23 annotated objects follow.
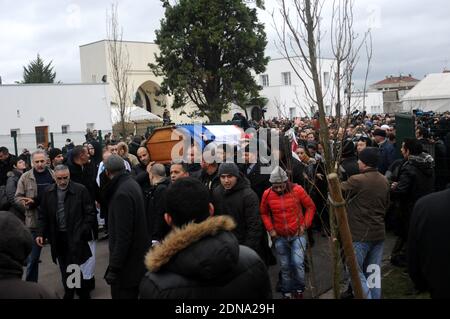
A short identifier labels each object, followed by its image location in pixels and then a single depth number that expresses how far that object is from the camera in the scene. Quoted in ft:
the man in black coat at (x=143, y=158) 26.50
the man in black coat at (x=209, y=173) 22.59
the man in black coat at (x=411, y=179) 22.97
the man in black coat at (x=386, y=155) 31.81
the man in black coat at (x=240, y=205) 19.02
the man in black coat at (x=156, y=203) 19.12
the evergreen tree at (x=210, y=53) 98.99
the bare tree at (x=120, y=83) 65.25
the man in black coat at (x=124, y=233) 16.34
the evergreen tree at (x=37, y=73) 198.18
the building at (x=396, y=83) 340.33
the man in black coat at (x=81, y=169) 26.78
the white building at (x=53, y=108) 97.96
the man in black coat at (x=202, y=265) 8.16
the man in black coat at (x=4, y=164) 35.99
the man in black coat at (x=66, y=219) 21.27
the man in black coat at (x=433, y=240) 9.68
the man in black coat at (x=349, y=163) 23.83
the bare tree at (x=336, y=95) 11.12
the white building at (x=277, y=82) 150.13
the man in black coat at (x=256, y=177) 24.36
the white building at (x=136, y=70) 142.51
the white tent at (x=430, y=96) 121.95
